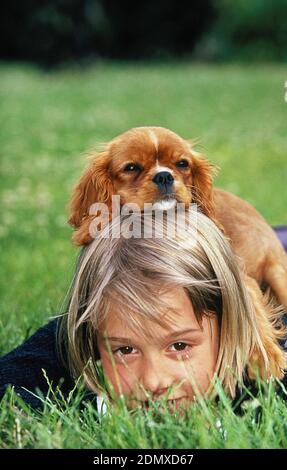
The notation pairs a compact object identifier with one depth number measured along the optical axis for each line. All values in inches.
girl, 79.2
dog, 97.0
